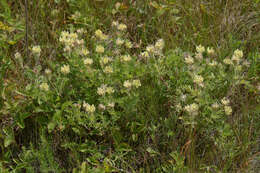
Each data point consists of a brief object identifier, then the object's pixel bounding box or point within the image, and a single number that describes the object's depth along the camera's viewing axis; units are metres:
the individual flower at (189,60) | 2.51
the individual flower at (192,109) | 2.28
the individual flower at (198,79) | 2.36
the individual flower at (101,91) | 2.32
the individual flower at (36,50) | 2.52
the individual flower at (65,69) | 2.40
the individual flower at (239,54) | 2.62
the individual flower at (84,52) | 2.52
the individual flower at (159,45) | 2.61
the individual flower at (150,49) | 2.58
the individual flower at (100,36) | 2.65
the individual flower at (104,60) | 2.43
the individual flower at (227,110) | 2.36
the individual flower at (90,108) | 2.27
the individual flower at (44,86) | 2.29
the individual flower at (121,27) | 2.79
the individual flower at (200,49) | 2.67
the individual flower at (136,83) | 2.38
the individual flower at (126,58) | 2.49
